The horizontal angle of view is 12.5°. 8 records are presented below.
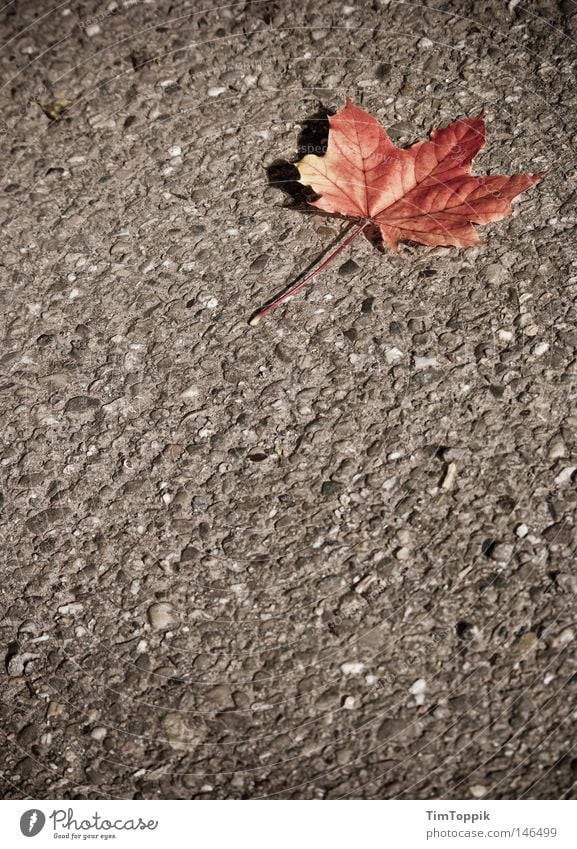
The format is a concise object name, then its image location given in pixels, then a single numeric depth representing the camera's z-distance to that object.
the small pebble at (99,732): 1.08
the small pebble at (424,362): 1.14
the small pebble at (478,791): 1.06
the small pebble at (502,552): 1.09
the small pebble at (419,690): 1.07
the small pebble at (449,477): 1.11
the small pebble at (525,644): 1.08
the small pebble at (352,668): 1.08
